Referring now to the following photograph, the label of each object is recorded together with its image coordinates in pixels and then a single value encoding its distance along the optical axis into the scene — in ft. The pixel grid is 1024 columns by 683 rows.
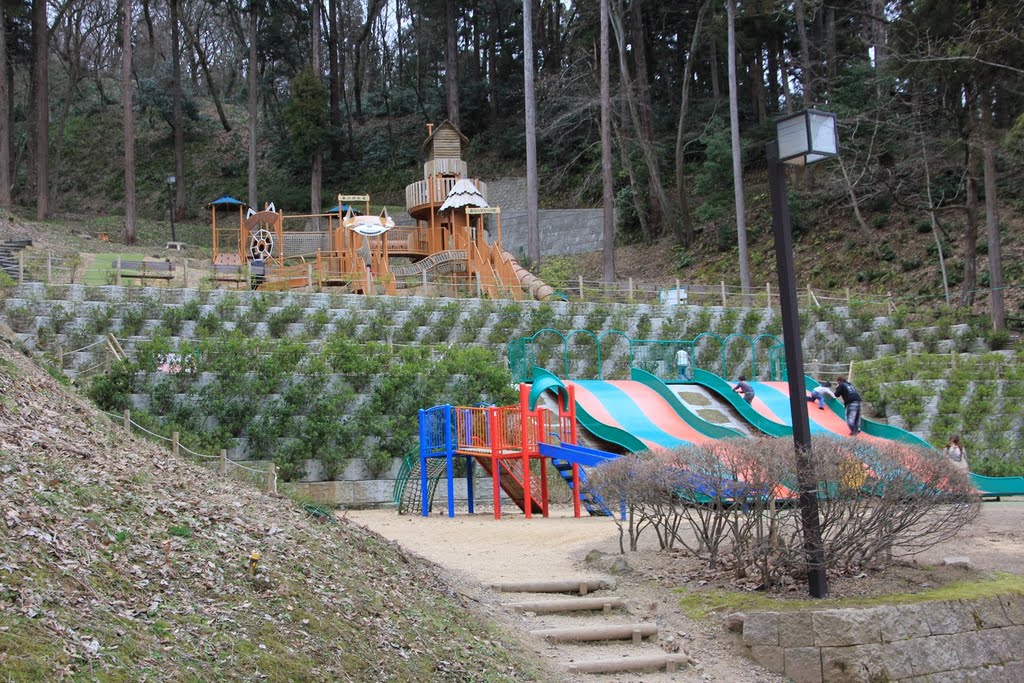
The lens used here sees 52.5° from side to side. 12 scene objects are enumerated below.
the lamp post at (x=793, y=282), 27.09
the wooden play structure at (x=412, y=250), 94.22
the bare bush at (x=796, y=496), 28.78
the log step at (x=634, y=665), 25.48
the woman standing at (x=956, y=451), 57.60
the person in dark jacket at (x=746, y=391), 72.23
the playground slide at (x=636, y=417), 60.03
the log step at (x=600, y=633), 27.20
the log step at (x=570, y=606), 29.27
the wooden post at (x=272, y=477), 42.76
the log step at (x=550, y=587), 30.96
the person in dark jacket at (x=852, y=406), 63.67
